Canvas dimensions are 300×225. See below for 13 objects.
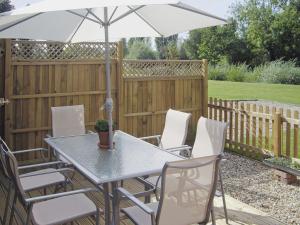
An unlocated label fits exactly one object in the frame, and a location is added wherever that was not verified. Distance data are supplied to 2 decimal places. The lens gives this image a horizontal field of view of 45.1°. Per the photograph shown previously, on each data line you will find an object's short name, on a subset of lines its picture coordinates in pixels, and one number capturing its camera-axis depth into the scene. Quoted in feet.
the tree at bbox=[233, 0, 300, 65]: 90.89
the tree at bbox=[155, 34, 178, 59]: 116.43
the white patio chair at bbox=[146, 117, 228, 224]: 11.68
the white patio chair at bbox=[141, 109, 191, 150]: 13.61
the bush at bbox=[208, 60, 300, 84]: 66.74
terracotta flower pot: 12.01
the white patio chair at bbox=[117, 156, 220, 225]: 7.48
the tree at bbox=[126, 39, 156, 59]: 117.91
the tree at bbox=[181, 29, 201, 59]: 111.75
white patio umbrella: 11.39
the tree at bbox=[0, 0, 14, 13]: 50.74
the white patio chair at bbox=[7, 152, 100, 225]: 8.66
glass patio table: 9.35
